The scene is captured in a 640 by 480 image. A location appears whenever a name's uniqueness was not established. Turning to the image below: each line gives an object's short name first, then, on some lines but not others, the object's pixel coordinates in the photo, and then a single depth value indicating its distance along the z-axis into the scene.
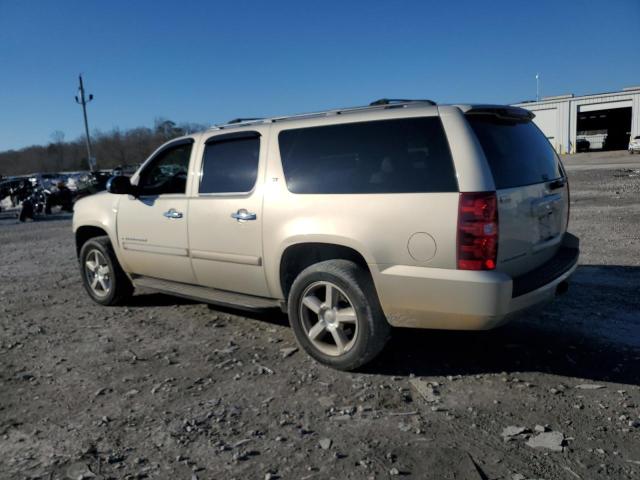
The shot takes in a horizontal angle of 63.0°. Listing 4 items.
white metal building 46.53
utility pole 41.45
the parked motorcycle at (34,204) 18.84
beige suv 3.30
